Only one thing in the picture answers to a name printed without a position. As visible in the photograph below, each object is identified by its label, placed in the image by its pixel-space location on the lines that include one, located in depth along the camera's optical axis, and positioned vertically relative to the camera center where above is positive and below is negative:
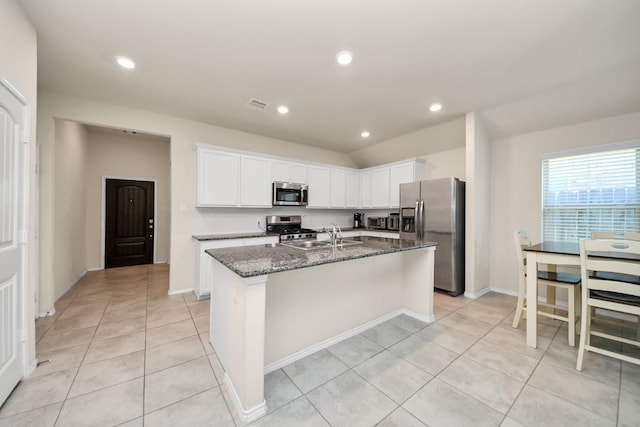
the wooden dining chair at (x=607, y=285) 1.77 -0.55
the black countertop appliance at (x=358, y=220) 5.75 -0.18
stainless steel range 4.19 -0.31
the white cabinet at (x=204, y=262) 3.45 -0.72
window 2.96 +0.27
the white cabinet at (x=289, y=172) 4.41 +0.76
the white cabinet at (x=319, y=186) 4.89 +0.54
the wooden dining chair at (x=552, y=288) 2.32 -0.75
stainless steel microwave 4.36 +0.34
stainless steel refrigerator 3.65 -0.18
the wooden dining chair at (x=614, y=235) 2.61 -0.23
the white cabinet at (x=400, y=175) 4.59 +0.72
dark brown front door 5.26 -0.27
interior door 1.58 -0.19
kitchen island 1.50 -0.78
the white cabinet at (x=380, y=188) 5.05 +0.53
